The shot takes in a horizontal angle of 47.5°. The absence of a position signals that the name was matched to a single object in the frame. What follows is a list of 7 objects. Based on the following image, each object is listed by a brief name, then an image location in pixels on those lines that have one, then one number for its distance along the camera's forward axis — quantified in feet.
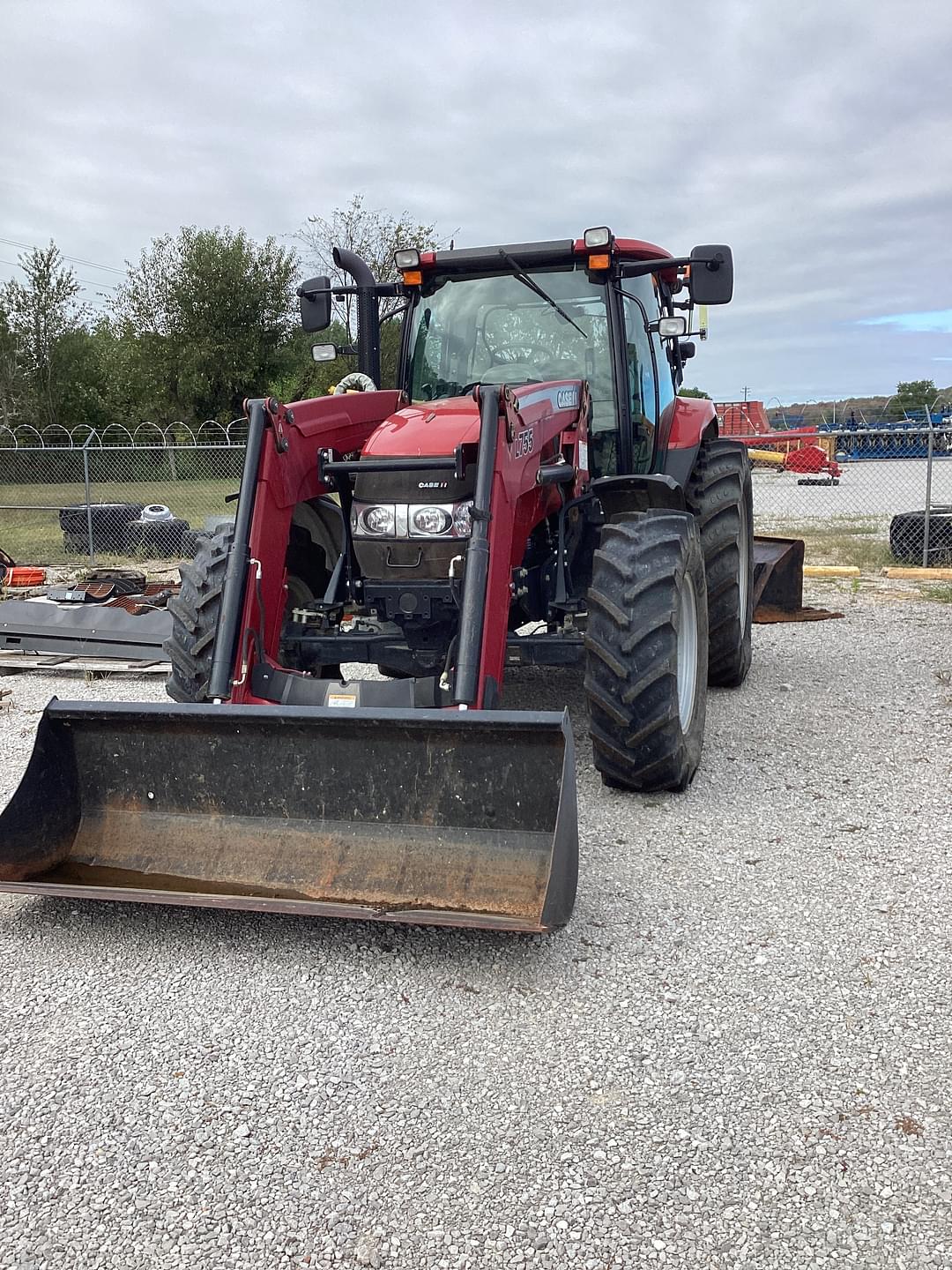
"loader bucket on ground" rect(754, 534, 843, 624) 28.12
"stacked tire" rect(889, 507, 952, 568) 39.01
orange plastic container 38.40
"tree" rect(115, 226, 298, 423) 98.32
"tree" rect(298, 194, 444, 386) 84.58
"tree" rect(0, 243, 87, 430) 106.22
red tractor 11.53
